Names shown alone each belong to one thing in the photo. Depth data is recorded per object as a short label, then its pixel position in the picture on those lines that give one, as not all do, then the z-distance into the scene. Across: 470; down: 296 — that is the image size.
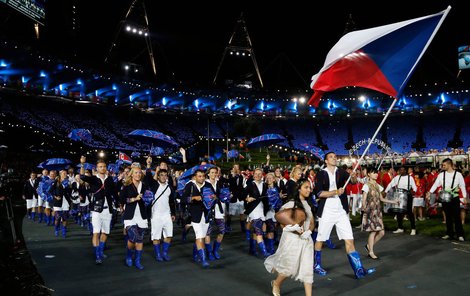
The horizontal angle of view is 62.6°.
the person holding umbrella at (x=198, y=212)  7.75
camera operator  10.44
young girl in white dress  5.18
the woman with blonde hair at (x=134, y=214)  7.73
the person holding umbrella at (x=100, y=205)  8.24
